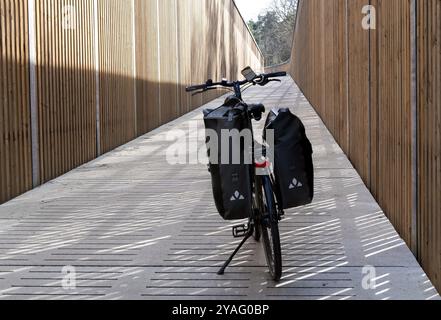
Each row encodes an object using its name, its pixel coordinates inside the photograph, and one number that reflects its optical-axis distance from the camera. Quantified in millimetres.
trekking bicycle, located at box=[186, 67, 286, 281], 4023
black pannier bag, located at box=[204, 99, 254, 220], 4012
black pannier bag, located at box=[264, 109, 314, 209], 3998
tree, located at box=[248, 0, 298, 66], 80125
